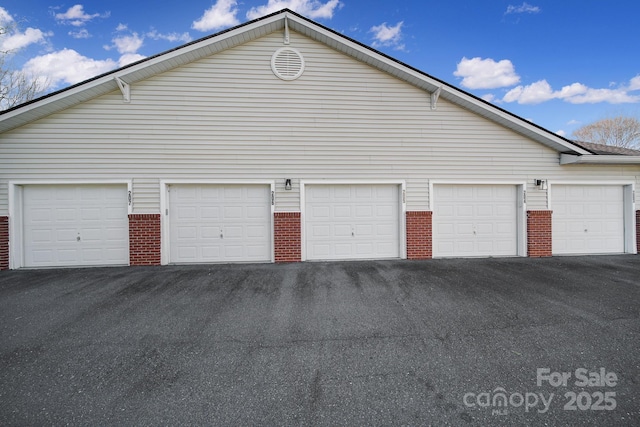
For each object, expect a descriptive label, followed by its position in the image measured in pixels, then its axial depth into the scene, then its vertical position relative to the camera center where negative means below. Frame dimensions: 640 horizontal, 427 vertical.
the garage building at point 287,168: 6.55 +1.20
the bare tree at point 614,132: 18.97 +6.01
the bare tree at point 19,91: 11.38 +5.75
